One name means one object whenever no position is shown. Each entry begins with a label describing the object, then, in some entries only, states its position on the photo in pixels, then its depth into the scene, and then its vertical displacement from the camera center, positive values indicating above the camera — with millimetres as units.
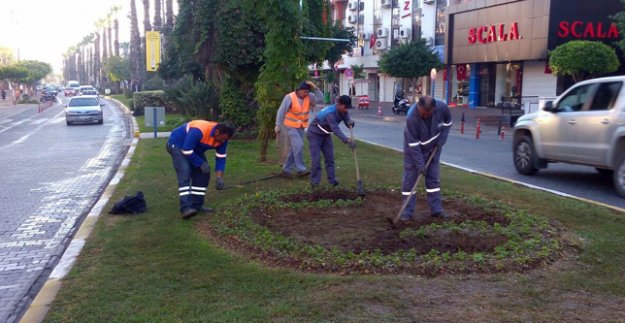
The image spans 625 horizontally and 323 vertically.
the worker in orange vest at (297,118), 10633 -498
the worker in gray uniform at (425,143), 7275 -627
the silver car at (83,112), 29141 -1160
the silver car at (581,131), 9562 -670
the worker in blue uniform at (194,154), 7703 -840
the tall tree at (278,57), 11797 +616
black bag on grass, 8438 -1599
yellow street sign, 37669 +2231
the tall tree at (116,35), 84000 +7025
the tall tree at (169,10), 40056 +5031
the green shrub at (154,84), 46406 +270
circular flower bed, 5730 -1572
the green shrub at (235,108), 18812 -591
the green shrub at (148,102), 35625 -820
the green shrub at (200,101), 19250 -408
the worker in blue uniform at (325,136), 9453 -730
